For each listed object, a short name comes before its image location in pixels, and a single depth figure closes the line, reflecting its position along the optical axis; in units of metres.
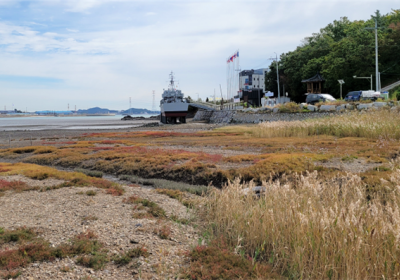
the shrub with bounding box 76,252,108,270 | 5.48
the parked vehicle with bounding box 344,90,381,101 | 40.16
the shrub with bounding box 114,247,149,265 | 5.64
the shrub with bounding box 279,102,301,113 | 46.81
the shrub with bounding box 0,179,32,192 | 10.91
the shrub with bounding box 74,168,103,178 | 15.68
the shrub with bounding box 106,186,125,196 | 10.27
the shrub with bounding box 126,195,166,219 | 8.11
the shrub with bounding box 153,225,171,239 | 6.73
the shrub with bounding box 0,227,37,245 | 6.35
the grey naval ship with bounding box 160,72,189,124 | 79.00
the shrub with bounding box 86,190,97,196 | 10.05
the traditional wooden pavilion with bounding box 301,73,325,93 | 58.75
